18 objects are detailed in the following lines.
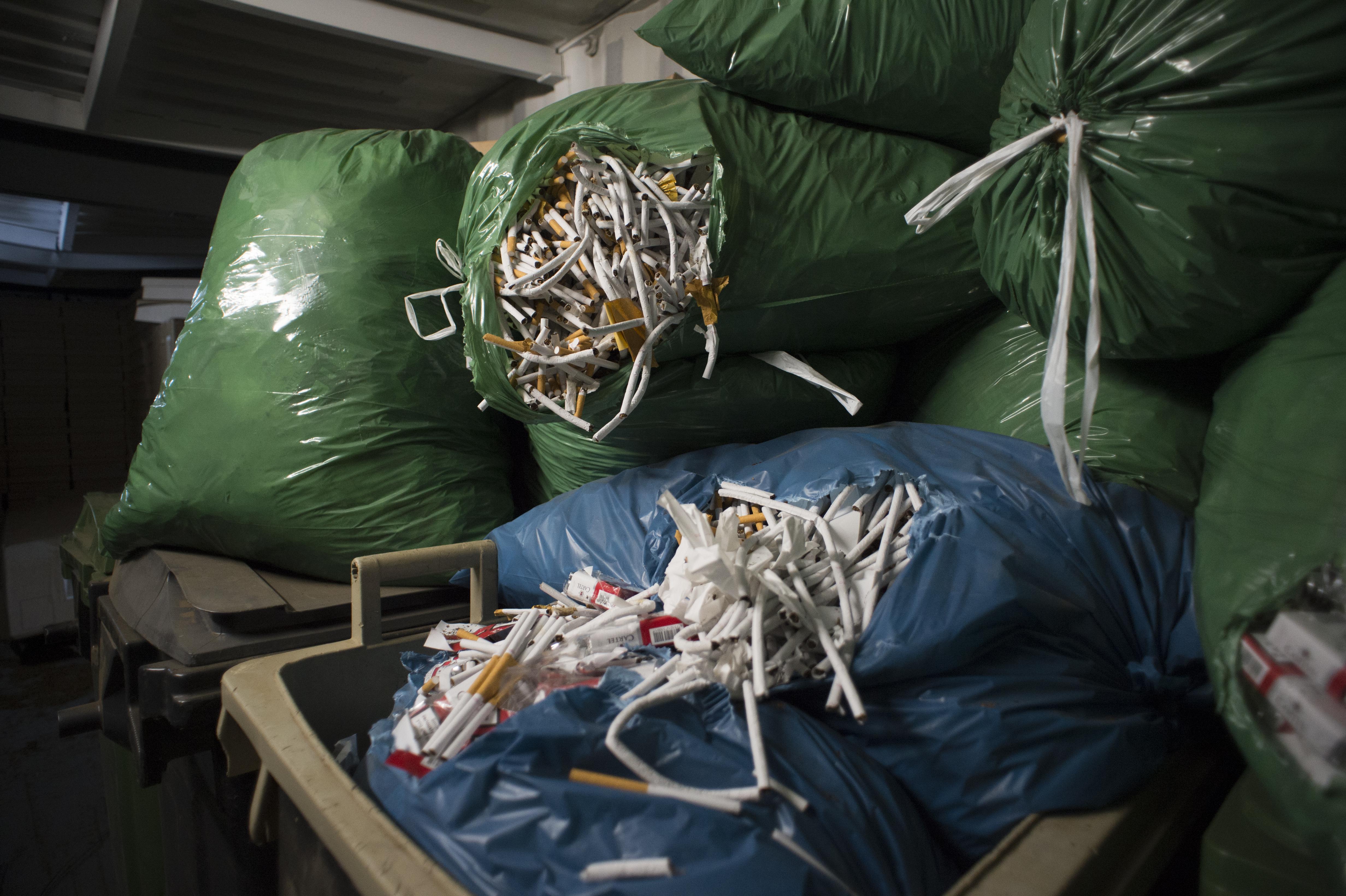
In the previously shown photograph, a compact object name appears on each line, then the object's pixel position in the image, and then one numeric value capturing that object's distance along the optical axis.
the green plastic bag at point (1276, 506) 0.47
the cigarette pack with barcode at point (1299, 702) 0.41
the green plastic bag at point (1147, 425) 0.76
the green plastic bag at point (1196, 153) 0.54
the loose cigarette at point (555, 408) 0.87
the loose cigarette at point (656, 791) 0.51
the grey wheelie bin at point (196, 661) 0.92
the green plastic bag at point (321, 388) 1.14
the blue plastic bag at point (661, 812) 0.49
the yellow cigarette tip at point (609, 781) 0.52
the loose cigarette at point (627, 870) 0.47
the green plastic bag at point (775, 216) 0.88
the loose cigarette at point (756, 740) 0.53
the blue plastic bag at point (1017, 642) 0.62
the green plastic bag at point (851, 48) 0.97
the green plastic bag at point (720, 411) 1.01
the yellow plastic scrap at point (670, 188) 0.87
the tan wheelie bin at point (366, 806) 0.53
